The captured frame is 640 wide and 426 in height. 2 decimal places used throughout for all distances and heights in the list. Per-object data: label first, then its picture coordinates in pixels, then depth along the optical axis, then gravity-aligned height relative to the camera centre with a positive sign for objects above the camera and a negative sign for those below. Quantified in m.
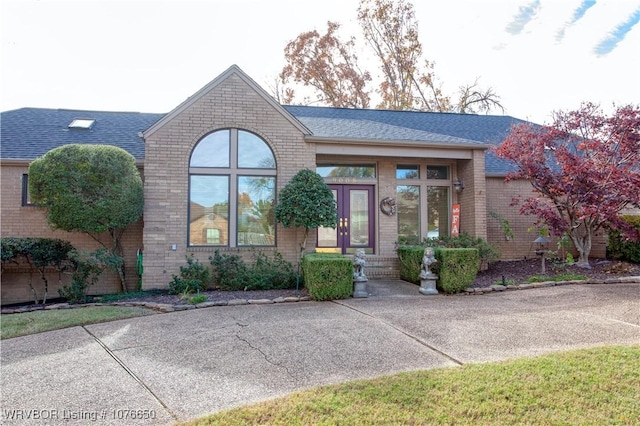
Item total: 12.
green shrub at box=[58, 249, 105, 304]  8.21 -0.88
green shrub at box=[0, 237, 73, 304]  8.31 -0.48
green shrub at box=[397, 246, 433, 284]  8.91 -0.74
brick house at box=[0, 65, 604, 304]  8.93 +1.34
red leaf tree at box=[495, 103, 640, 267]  8.84 +1.51
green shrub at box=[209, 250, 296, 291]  8.62 -0.95
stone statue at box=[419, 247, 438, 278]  8.09 -0.63
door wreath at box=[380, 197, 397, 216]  10.59 +0.70
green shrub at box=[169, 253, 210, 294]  8.38 -1.04
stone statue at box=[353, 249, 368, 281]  7.80 -0.74
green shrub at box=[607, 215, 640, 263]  10.55 -0.45
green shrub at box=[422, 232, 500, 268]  9.91 -0.33
